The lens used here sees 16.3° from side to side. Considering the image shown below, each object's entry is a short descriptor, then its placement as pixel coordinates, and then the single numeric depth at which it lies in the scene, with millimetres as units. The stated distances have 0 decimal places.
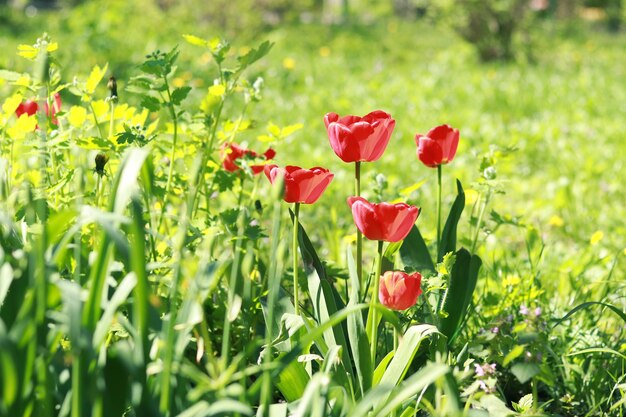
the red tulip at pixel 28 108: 2339
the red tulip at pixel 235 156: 2346
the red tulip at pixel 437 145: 2250
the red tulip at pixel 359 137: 2147
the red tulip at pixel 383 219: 2077
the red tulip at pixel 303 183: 2123
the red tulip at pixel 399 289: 2095
